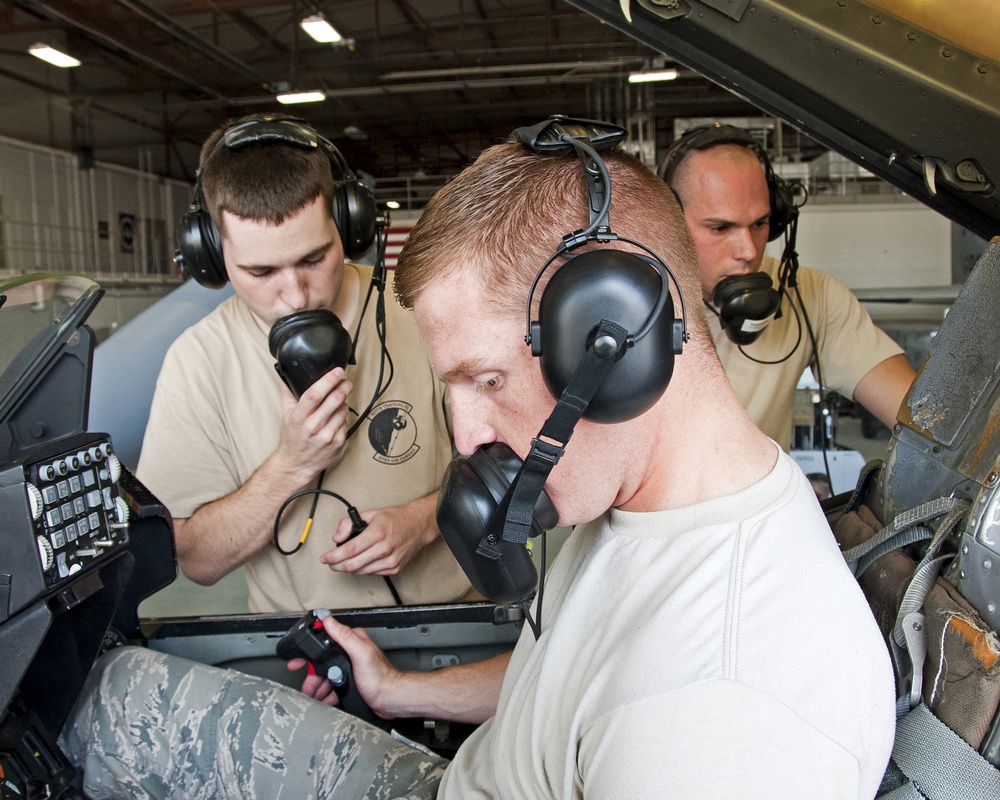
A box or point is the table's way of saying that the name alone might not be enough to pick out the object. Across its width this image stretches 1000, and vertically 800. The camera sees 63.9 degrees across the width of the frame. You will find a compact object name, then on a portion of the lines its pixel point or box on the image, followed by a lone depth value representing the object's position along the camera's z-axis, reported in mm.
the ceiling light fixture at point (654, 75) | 10070
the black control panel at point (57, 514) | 932
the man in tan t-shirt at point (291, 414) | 1452
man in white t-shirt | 624
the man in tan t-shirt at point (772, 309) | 1770
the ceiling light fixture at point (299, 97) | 11016
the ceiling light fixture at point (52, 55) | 9203
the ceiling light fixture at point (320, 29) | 8719
